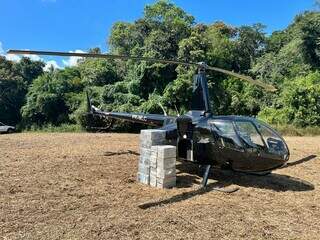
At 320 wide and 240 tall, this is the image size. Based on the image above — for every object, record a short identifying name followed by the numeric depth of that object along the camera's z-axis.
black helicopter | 5.15
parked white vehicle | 13.86
